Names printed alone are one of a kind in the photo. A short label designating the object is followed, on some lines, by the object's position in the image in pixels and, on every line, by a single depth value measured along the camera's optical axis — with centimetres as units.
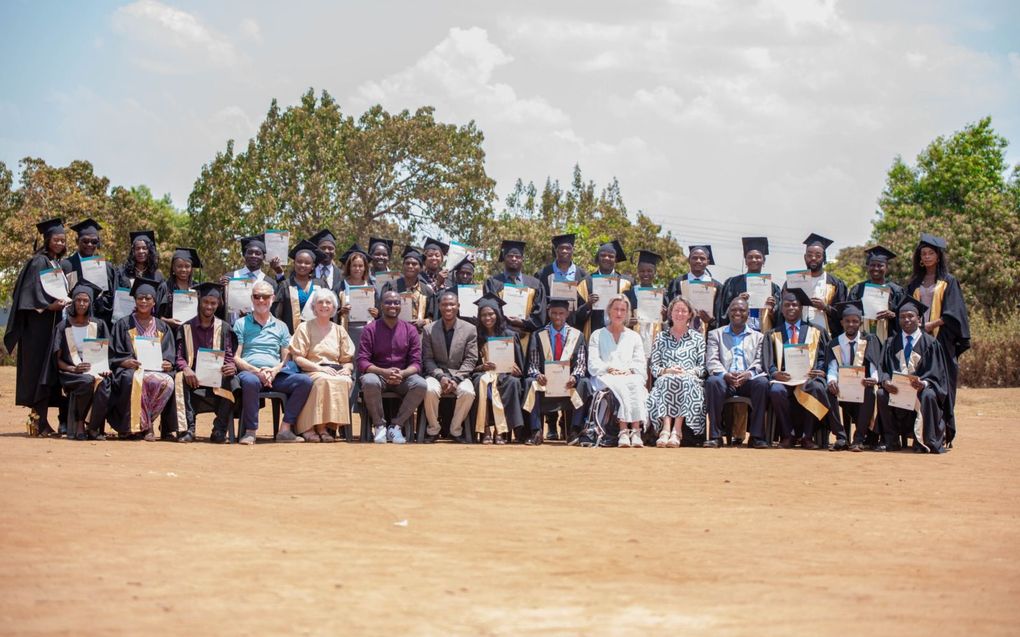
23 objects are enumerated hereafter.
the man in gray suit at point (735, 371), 1284
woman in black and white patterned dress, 1281
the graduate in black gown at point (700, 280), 1393
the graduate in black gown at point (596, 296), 1384
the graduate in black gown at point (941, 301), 1323
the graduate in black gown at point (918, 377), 1254
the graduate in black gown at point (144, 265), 1285
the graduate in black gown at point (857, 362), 1282
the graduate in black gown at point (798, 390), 1280
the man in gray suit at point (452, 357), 1275
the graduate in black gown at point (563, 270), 1407
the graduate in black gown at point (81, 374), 1200
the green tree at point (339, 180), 3422
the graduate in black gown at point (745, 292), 1366
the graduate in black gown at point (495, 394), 1281
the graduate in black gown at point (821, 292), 1353
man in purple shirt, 1255
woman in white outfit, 1269
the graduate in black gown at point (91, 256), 1276
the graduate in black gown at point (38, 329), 1241
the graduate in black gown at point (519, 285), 1375
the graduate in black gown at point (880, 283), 1334
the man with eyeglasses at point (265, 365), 1223
